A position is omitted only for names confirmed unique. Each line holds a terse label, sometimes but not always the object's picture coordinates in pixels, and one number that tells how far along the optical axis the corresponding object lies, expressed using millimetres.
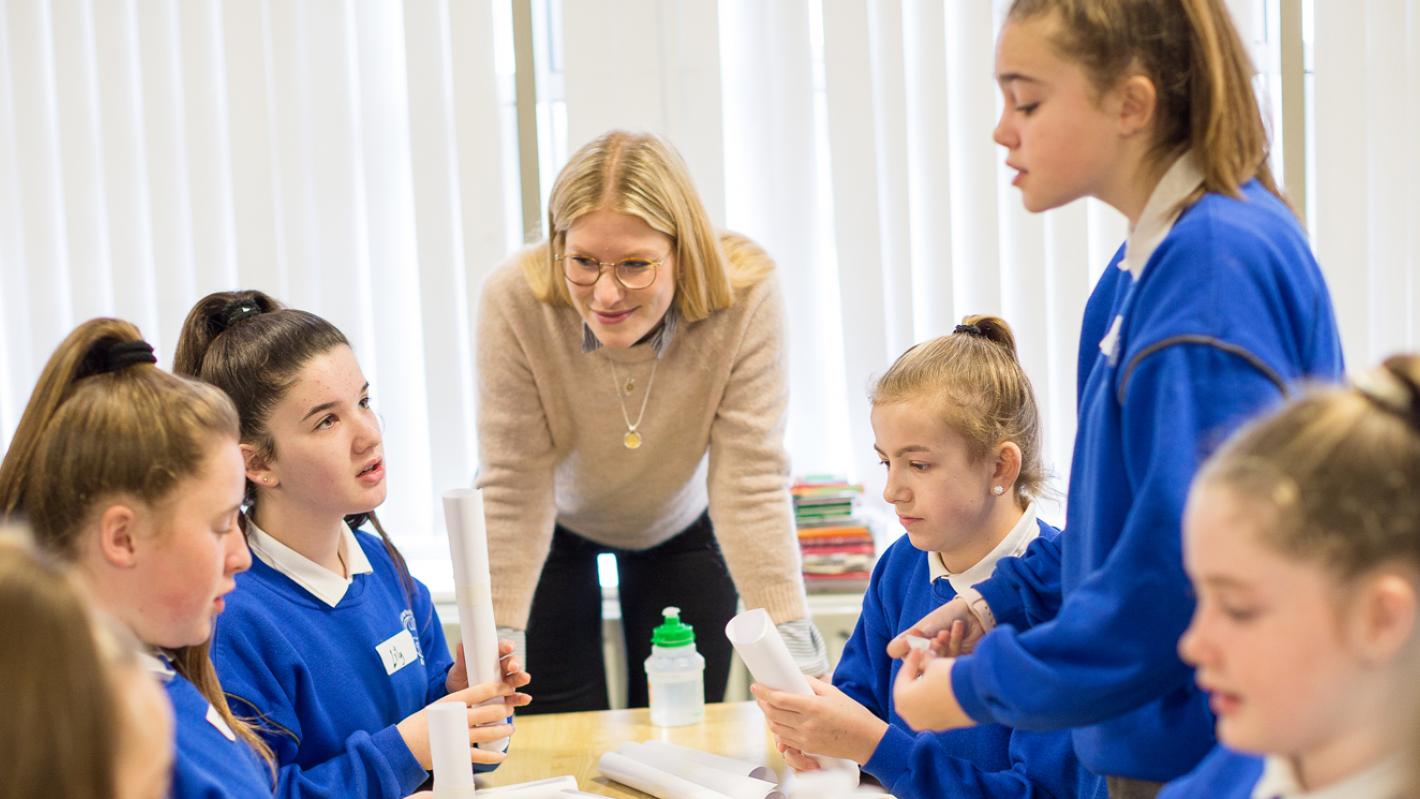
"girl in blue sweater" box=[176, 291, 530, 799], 1755
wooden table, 1927
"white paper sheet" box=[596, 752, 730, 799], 1788
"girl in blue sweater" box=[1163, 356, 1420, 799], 932
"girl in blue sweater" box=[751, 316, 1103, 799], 1689
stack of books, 3357
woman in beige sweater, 2314
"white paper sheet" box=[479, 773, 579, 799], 1748
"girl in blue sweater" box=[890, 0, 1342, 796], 1181
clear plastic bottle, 2113
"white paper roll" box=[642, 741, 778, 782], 1862
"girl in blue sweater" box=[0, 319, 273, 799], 1417
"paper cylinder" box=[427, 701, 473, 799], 1647
